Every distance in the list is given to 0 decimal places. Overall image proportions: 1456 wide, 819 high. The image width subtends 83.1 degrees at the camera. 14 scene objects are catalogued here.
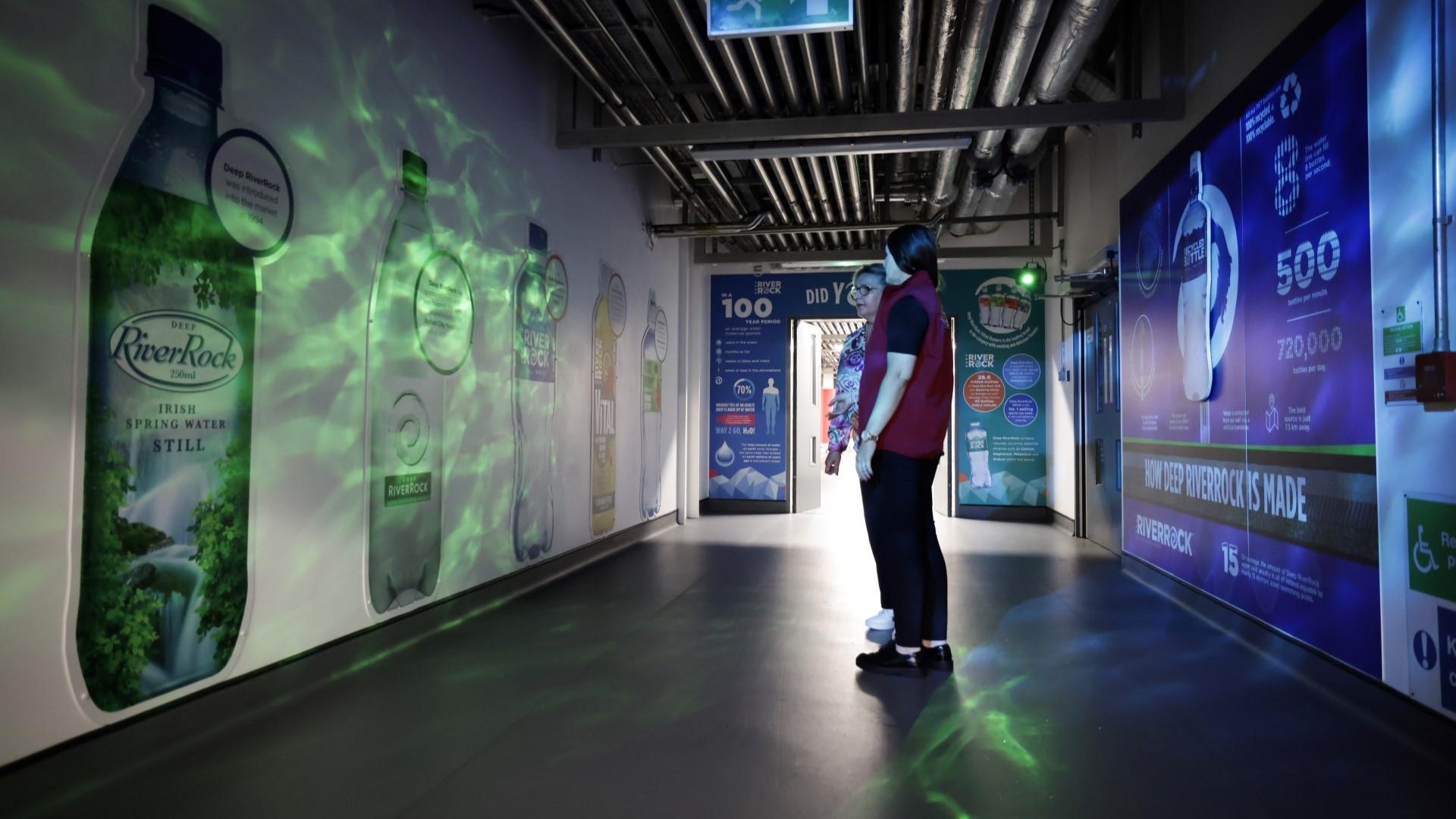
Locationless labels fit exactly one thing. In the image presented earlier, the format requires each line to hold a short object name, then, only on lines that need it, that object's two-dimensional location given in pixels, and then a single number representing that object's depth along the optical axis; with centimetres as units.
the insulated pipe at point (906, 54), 358
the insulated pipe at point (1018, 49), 343
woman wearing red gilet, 270
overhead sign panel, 284
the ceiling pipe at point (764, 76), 388
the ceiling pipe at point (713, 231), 670
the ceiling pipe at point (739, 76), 382
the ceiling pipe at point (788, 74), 374
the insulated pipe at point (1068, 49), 349
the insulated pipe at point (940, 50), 362
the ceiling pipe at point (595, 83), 378
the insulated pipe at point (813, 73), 380
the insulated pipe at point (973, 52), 348
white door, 905
